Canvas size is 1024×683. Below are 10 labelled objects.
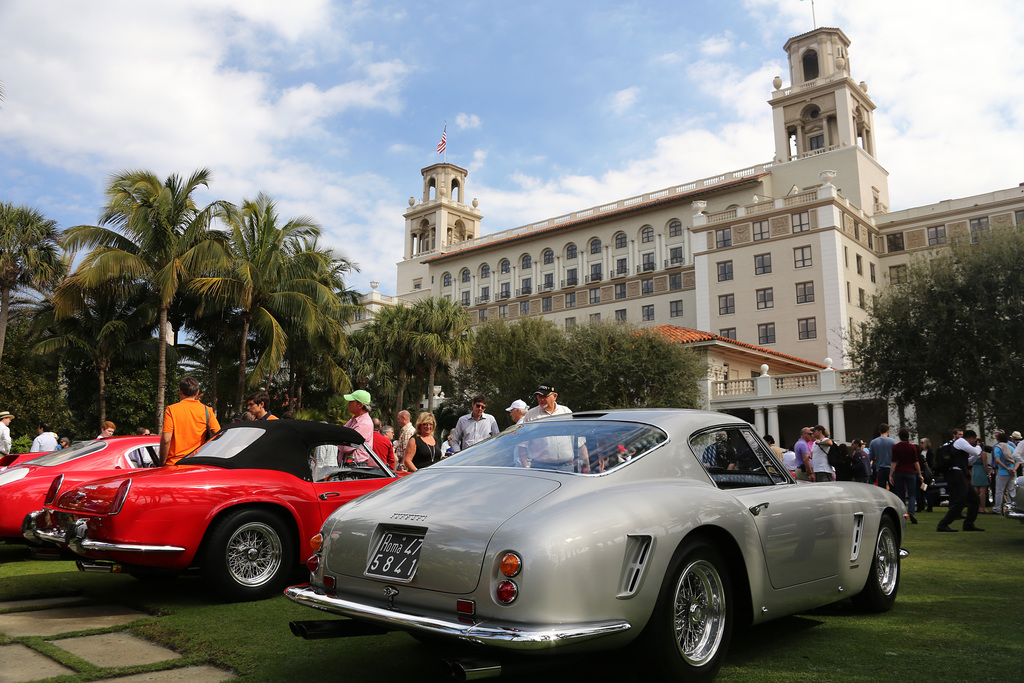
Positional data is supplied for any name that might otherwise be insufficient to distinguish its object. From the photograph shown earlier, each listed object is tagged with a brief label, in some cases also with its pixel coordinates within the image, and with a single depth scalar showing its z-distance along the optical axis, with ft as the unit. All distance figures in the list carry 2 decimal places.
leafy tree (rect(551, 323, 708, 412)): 116.16
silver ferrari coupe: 10.43
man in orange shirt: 23.94
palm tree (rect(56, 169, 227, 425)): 74.64
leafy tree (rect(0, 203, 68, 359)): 91.09
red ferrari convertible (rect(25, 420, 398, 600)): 18.35
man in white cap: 30.25
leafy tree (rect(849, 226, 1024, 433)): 89.25
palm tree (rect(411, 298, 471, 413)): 128.67
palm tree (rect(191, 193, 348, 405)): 80.84
